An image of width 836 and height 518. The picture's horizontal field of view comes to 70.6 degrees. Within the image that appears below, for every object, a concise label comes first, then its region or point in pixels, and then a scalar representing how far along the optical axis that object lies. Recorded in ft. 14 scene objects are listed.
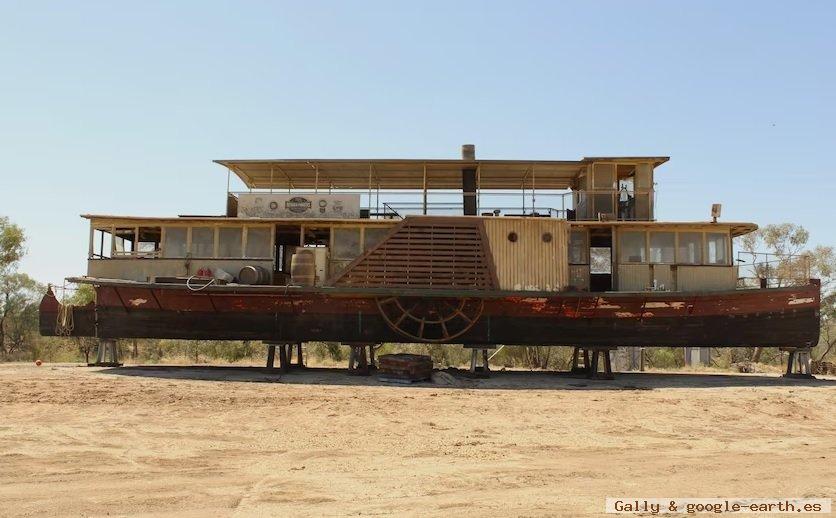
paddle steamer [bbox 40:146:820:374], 49.62
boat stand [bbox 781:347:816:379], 50.88
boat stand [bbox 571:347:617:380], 50.03
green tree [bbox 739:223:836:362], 91.76
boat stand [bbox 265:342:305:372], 51.19
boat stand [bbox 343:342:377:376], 50.08
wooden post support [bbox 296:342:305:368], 55.01
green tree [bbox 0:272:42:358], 97.41
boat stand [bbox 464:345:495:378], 49.73
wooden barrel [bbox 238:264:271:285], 51.08
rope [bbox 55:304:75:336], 52.11
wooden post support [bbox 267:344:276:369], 51.80
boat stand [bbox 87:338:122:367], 53.62
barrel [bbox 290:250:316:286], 50.16
